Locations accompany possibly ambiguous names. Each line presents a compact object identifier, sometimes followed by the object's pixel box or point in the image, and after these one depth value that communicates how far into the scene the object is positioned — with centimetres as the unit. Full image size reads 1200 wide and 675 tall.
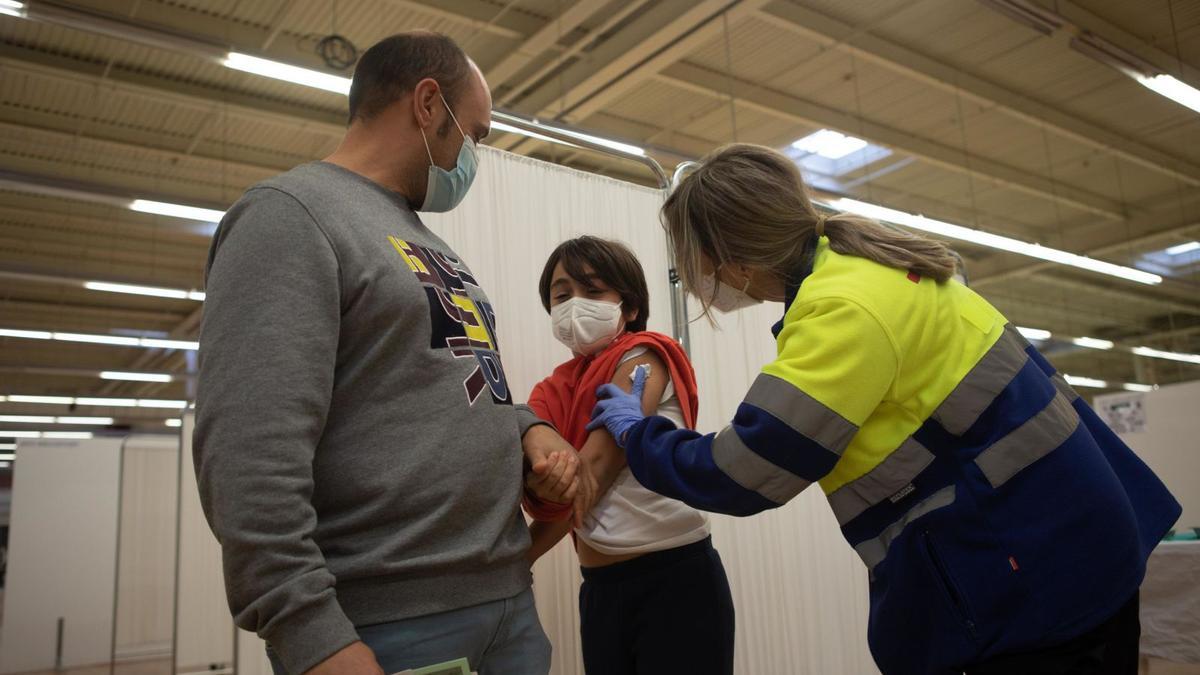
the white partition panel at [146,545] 741
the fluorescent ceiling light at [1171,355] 1540
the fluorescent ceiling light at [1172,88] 583
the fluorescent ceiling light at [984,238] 736
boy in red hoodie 183
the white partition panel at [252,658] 227
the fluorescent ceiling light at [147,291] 924
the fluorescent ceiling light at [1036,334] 1357
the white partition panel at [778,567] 311
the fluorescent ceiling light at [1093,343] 1448
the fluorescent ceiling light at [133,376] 1337
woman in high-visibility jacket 129
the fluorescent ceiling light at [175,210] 712
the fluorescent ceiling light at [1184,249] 1381
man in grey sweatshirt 102
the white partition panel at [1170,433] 673
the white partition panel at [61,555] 784
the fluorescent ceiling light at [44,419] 1803
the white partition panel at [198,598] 505
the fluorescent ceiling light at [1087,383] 1689
